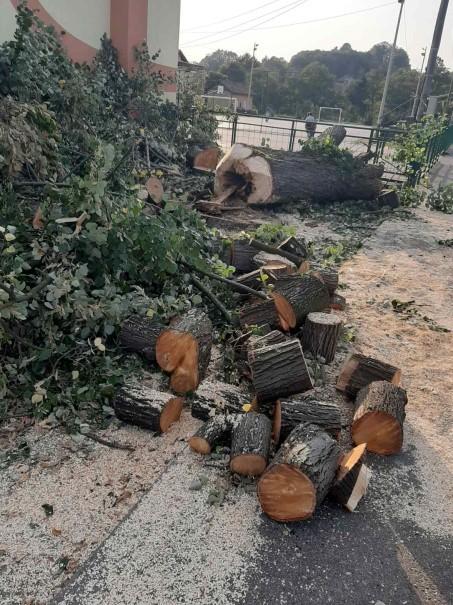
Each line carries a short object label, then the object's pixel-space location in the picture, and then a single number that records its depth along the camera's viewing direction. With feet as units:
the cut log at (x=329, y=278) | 16.05
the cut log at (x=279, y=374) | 10.32
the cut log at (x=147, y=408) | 9.62
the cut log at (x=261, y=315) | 12.78
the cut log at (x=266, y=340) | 11.33
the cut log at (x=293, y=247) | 18.25
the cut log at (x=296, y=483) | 7.71
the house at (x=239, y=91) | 193.22
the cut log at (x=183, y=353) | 10.75
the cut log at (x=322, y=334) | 12.53
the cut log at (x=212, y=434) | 9.17
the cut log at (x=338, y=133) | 40.25
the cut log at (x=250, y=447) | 8.59
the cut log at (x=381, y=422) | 9.60
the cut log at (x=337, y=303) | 16.24
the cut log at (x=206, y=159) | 33.60
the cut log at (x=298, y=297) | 13.06
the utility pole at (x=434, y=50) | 48.11
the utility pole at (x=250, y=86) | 200.01
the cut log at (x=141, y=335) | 11.18
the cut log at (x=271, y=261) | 15.76
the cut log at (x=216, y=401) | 10.07
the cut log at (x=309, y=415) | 9.41
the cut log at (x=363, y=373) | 11.21
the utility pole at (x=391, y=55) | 92.61
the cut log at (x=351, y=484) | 8.22
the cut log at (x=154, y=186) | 22.32
